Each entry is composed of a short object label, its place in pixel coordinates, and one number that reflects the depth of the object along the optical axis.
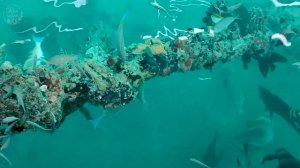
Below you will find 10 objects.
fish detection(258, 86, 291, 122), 10.71
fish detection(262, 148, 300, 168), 8.11
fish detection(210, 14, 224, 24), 6.64
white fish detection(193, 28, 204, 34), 7.17
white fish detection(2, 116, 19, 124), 3.27
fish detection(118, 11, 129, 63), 4.70
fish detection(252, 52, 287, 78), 9.65
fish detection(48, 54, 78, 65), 5.29
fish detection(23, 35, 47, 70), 5.00
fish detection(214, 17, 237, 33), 5.92
